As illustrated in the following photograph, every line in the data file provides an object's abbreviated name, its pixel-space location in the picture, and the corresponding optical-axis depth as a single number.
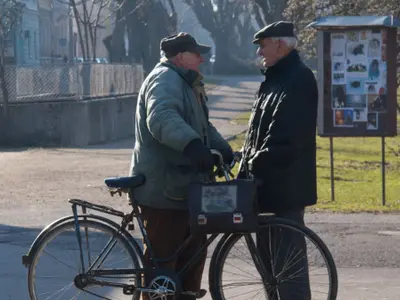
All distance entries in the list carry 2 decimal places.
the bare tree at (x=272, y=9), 30.61
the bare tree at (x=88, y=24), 31.93
